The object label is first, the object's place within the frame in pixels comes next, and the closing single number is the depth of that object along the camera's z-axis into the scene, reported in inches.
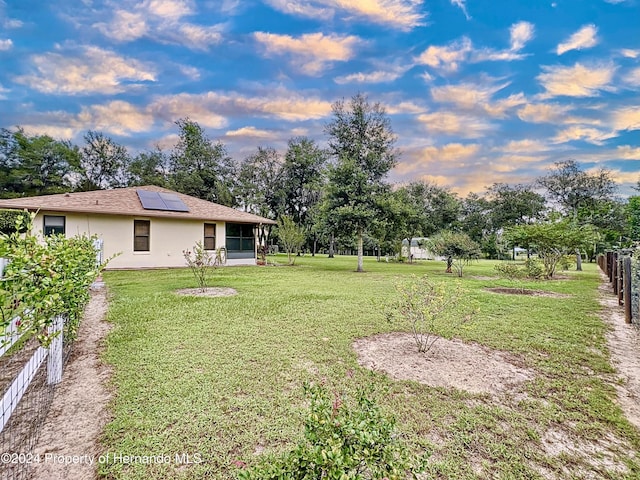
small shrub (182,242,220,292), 302.2
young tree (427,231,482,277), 498.9
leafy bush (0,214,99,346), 60.6
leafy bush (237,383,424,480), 40.1
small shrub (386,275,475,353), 155.2
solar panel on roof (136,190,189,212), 531.3
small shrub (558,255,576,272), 508.2
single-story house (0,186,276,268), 467.2
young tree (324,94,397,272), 578.9
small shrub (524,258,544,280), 410.3
